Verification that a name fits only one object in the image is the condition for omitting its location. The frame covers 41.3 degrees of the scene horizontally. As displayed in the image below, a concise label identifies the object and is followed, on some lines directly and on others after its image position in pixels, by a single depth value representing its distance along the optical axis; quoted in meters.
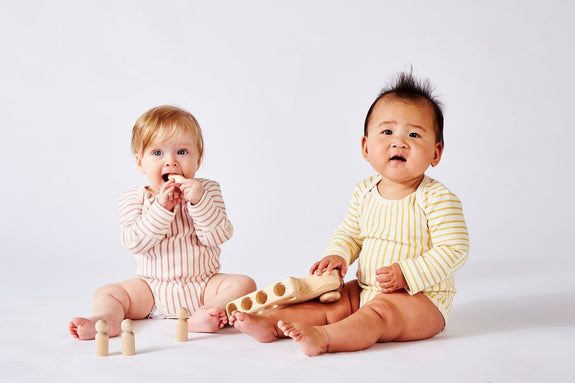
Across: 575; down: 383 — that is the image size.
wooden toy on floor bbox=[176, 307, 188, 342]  2.25
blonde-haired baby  2.50
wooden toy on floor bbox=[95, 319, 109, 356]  2.08
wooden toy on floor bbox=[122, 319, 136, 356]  2.09
